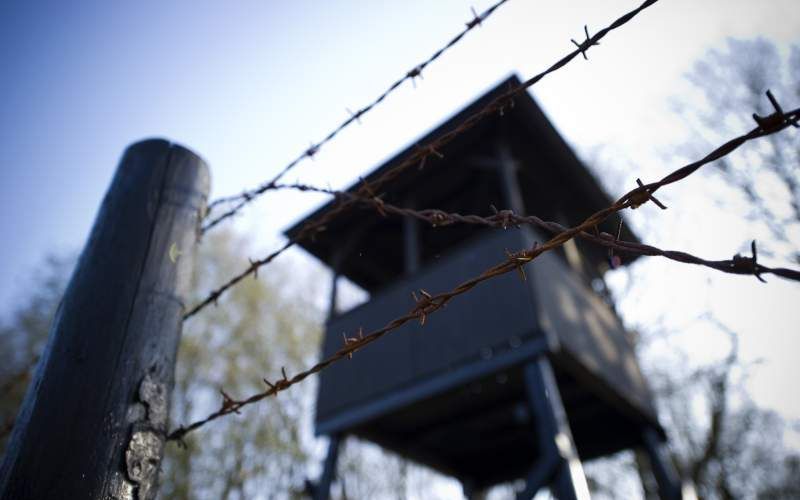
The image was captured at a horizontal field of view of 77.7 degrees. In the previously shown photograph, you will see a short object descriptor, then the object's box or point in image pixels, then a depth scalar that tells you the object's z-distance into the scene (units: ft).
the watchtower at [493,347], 18.10
